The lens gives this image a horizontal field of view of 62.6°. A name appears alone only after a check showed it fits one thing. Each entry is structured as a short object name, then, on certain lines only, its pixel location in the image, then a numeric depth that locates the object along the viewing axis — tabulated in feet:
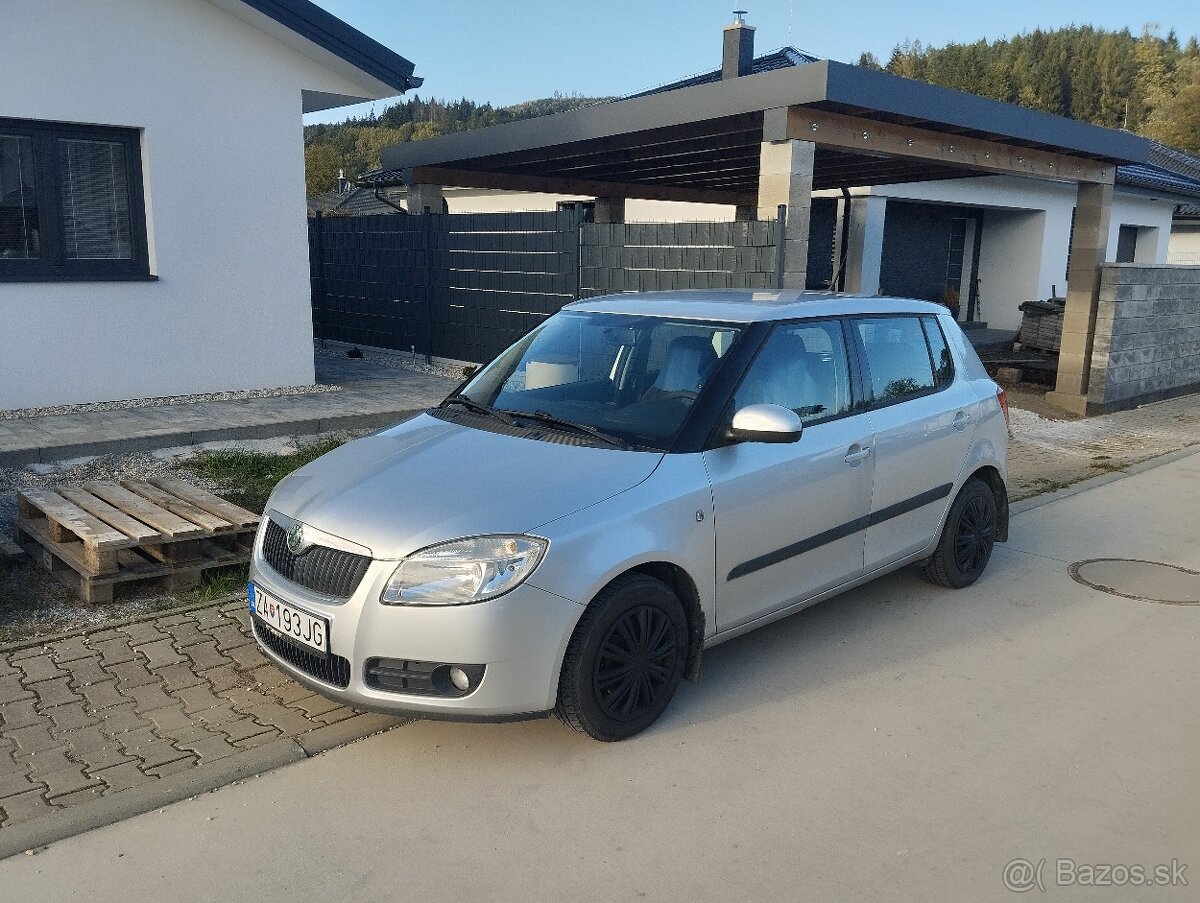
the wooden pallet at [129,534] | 16.07
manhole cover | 18.84
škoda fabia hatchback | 11.33
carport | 27.68
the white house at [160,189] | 27.66
